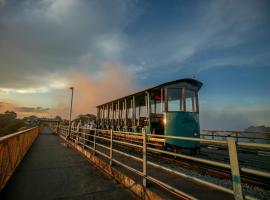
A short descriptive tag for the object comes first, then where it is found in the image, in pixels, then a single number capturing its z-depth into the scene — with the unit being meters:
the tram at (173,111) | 7.48
